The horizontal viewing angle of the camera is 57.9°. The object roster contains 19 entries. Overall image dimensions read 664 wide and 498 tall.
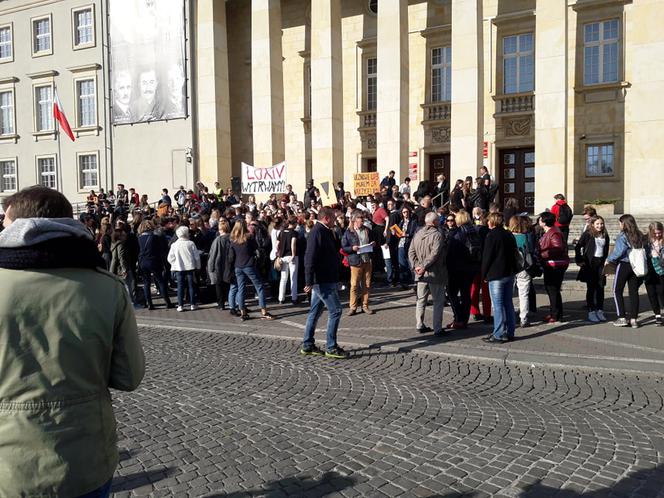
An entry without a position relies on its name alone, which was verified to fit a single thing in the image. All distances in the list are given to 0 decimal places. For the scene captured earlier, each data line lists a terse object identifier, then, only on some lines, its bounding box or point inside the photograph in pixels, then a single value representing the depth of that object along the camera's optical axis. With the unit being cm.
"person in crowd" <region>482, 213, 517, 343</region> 890
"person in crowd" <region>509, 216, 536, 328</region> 994
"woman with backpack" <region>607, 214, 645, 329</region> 962
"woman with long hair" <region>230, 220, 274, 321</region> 1099
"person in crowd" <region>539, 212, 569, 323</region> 1009
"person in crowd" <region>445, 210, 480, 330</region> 991
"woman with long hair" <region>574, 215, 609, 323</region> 1034
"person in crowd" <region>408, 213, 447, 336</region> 926
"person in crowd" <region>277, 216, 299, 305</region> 1264
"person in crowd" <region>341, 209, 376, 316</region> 1145
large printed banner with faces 2845
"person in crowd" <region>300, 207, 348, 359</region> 806
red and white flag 2855
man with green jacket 213
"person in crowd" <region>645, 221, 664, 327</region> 966
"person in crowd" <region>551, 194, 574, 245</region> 1449
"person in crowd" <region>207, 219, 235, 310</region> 1173
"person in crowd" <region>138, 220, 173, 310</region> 1253
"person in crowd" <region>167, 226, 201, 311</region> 1221
